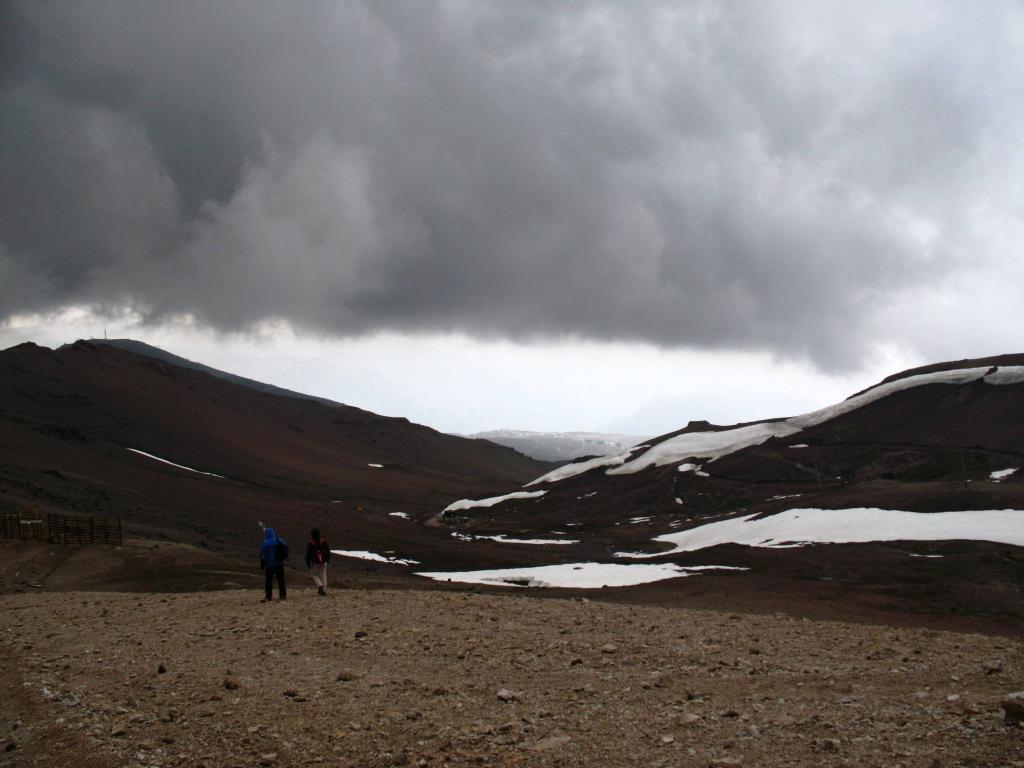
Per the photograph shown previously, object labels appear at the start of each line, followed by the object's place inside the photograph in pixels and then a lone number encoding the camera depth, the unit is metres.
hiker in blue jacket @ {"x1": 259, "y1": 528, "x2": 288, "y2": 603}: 20.12
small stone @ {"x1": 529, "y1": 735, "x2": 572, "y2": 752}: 8.48
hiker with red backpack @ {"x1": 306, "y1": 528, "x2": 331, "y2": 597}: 21.03
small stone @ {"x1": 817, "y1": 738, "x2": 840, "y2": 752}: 8.06
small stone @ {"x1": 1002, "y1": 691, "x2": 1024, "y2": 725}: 8.20
